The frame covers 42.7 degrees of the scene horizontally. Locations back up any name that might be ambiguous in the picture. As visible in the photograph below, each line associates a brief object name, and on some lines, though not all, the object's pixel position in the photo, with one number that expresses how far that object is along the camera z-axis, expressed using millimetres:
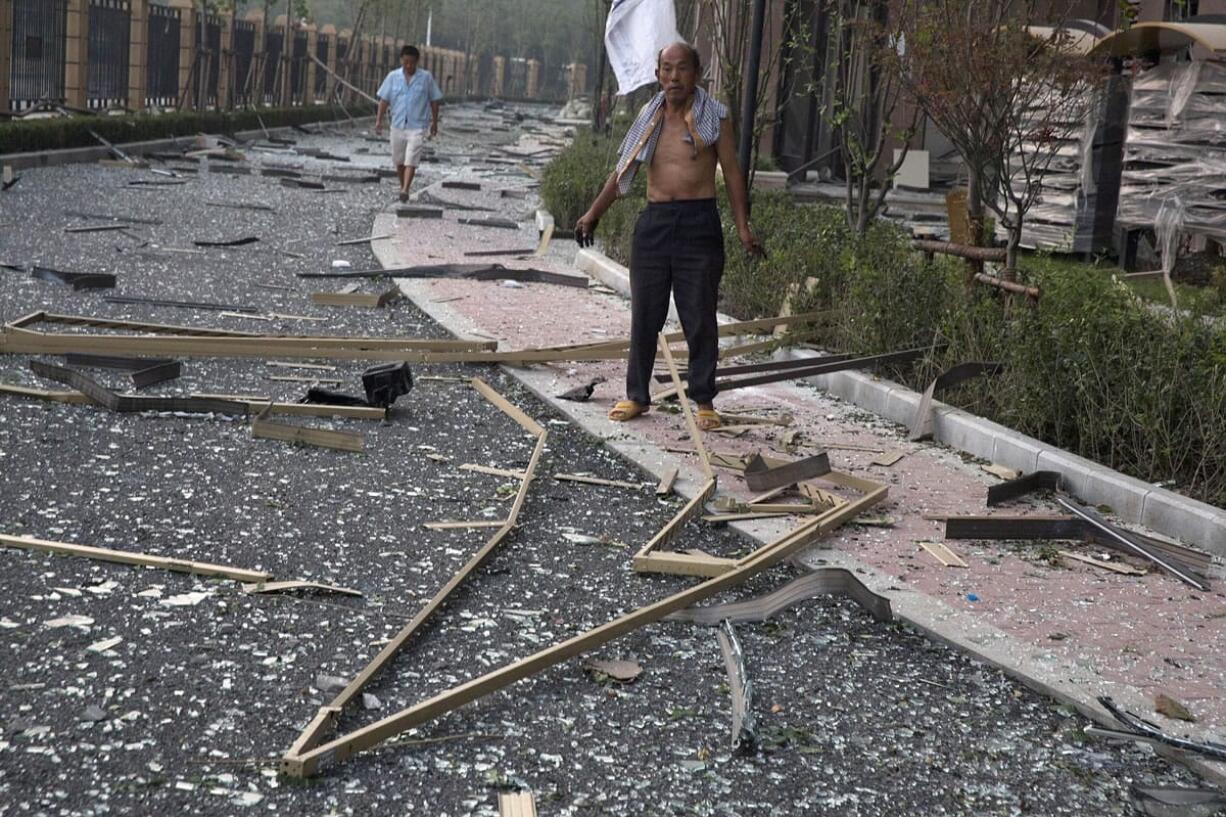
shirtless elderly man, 8031
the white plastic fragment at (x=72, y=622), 4812
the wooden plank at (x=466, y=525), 6188
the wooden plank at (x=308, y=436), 7344
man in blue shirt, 19688
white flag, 12023
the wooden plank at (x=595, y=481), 7047
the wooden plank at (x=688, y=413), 7062
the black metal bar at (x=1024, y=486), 6832
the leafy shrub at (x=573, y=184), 17938
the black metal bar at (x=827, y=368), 8742
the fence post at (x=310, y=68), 49241
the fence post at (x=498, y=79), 97750
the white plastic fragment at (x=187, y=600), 5059
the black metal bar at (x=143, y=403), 7703
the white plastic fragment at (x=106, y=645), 4633
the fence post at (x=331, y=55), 51000
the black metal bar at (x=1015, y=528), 6336
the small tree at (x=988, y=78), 9023
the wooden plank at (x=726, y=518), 6508
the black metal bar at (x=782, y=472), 6910
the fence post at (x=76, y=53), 28219
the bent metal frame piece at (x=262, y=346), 8922
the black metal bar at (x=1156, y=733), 4316
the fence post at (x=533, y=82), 101562
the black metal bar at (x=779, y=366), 9023
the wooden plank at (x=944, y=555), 6039
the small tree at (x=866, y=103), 11195
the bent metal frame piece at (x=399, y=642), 4012
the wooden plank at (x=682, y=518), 5914
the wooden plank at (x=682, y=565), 5746
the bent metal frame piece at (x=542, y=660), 3961
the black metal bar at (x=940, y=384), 8086
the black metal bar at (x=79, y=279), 11508
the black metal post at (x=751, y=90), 11828
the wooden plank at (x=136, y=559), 5332
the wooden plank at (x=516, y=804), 3797
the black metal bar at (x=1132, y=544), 5832
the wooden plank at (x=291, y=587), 5234
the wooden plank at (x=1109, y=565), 5969
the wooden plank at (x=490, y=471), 7074
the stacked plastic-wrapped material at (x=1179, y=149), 12734
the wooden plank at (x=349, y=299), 11773
